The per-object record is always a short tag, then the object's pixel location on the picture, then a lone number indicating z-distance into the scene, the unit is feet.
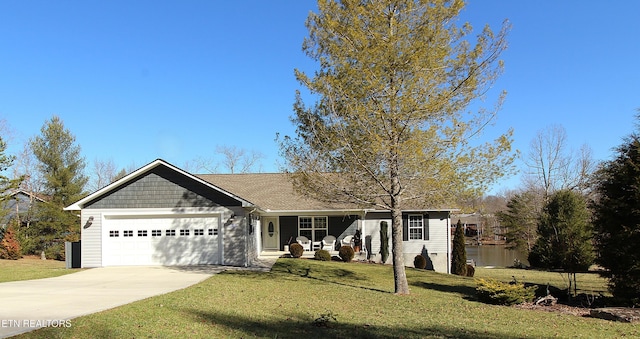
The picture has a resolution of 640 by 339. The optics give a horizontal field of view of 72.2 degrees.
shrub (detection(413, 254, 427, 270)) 70.74
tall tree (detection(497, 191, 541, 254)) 126.41
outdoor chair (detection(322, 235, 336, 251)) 73.36
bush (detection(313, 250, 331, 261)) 66.77
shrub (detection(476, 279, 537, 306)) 38.04
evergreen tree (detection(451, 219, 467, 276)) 68.13
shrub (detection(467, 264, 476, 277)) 68.33
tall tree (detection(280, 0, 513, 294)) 37.47
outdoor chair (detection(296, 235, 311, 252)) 73.92
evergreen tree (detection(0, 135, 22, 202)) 78.85
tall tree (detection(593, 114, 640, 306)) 35.32
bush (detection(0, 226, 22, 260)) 84.38
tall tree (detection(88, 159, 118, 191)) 170.09
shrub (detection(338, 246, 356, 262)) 67.56
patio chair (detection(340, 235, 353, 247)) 73.55
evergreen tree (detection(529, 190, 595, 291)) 66.13
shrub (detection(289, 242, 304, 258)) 67.67
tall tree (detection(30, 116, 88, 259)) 92.48
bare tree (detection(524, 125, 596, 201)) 122.87
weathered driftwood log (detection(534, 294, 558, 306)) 38.73
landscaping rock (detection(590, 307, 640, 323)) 30.81
